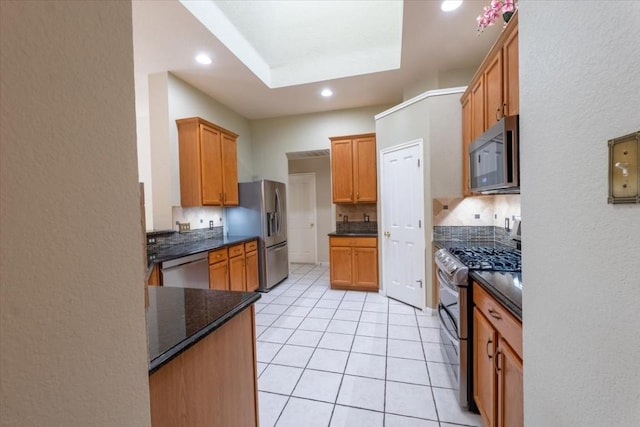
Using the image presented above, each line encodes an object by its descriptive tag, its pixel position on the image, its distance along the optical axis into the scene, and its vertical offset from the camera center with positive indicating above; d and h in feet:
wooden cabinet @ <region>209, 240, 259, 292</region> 11.07 -2.64
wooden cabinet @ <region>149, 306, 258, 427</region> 2.81 -2.10
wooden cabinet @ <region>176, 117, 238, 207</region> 11.77 +2.01
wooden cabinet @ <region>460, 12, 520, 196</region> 5.71 +2.84
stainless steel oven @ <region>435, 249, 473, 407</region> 5.75 -2.69
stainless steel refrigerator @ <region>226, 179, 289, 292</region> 14.25 -0.72
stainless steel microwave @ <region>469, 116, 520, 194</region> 5.13 +0.91
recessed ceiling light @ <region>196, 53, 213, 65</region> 10.23 +5.64
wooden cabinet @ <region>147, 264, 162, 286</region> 8.22 -1.99
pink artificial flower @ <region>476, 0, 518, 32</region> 6.08 +4.26
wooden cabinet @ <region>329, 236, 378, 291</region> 13.64 -2.92
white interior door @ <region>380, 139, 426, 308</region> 10.89 -0.83
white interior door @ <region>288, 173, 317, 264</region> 20.88 -0.92
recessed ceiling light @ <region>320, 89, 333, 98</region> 13.43 +5.59
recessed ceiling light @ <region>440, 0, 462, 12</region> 7.66 +5.56
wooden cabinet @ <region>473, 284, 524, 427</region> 3.73 -2.57
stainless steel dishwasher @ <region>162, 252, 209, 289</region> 8.71 -2.12
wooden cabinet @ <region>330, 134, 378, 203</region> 13.99 +1.84
